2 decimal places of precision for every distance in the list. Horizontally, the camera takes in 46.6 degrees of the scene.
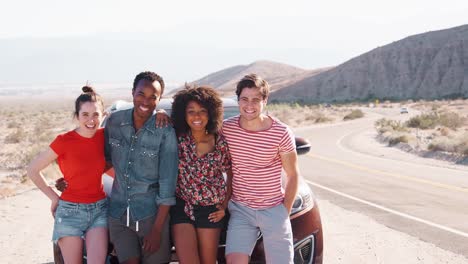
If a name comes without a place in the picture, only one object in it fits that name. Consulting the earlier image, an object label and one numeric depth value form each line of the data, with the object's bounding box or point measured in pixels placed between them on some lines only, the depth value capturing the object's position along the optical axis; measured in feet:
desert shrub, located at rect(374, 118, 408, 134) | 97.28
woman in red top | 13.05
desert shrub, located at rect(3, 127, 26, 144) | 94.80
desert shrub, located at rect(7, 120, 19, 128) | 142.00
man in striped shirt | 13.05
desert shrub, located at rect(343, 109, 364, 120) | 159.07
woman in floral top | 12.92
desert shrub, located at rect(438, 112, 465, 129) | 102.66
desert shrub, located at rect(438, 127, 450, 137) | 85.96
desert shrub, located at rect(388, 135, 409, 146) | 78.12
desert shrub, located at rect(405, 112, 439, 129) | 106.01
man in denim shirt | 12.91
